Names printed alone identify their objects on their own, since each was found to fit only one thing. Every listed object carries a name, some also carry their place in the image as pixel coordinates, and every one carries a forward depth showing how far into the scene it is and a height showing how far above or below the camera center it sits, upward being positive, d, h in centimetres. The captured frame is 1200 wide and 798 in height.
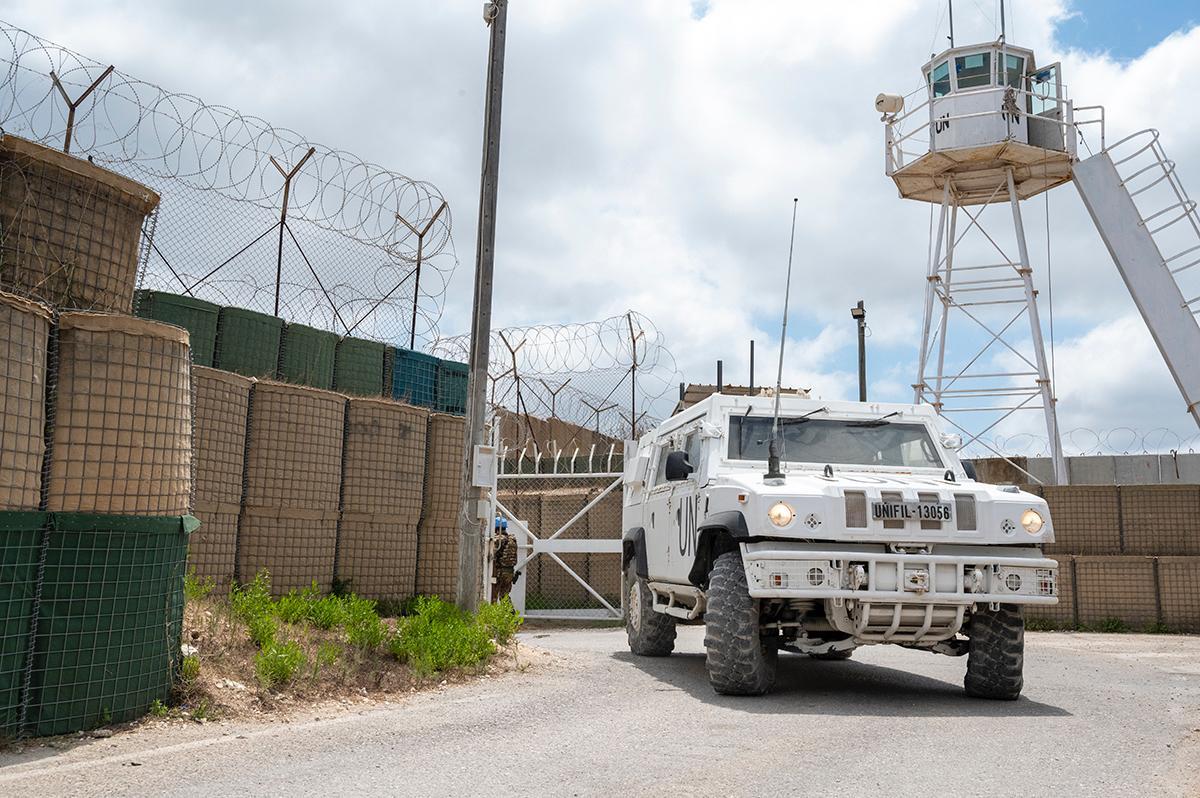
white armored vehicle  678 +3
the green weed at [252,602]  730 -35
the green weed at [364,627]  762 -52
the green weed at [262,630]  689 -50
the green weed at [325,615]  812 -46
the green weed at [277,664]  641 -67
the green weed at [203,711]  580 -88
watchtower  1872 +749
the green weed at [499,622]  920 -54
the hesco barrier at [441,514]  1097 +46
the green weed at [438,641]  779 -63
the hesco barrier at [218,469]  847 +66
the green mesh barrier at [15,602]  489 -26
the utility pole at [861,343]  2372 +503
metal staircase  1712 +532
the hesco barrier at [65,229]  591 +183
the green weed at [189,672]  602 -69
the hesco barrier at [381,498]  1009 +56
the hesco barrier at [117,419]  529 +66
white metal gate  1548 +52
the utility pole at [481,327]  958 +217
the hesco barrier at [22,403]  495 +67
